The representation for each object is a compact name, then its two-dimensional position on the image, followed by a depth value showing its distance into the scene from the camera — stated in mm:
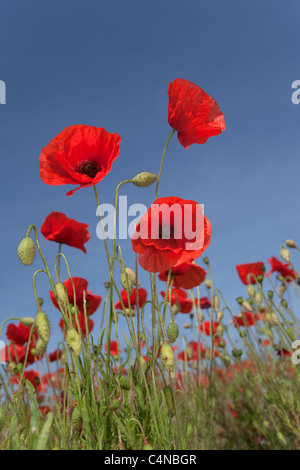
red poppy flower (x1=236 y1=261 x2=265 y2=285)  664
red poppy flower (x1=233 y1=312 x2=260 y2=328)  771
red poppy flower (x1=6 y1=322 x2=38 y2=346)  588
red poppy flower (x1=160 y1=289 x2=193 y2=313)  627
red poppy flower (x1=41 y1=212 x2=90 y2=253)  410
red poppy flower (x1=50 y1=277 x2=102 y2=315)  422
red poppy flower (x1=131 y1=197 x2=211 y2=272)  301
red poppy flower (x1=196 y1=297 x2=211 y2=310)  762
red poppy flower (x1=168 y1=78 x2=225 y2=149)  308
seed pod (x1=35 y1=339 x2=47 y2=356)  327
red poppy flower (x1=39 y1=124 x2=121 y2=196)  302
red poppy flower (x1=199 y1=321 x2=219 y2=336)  726
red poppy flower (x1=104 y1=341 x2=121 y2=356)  672
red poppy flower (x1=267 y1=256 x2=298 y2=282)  726
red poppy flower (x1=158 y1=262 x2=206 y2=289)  397
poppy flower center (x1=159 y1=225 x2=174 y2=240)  321
